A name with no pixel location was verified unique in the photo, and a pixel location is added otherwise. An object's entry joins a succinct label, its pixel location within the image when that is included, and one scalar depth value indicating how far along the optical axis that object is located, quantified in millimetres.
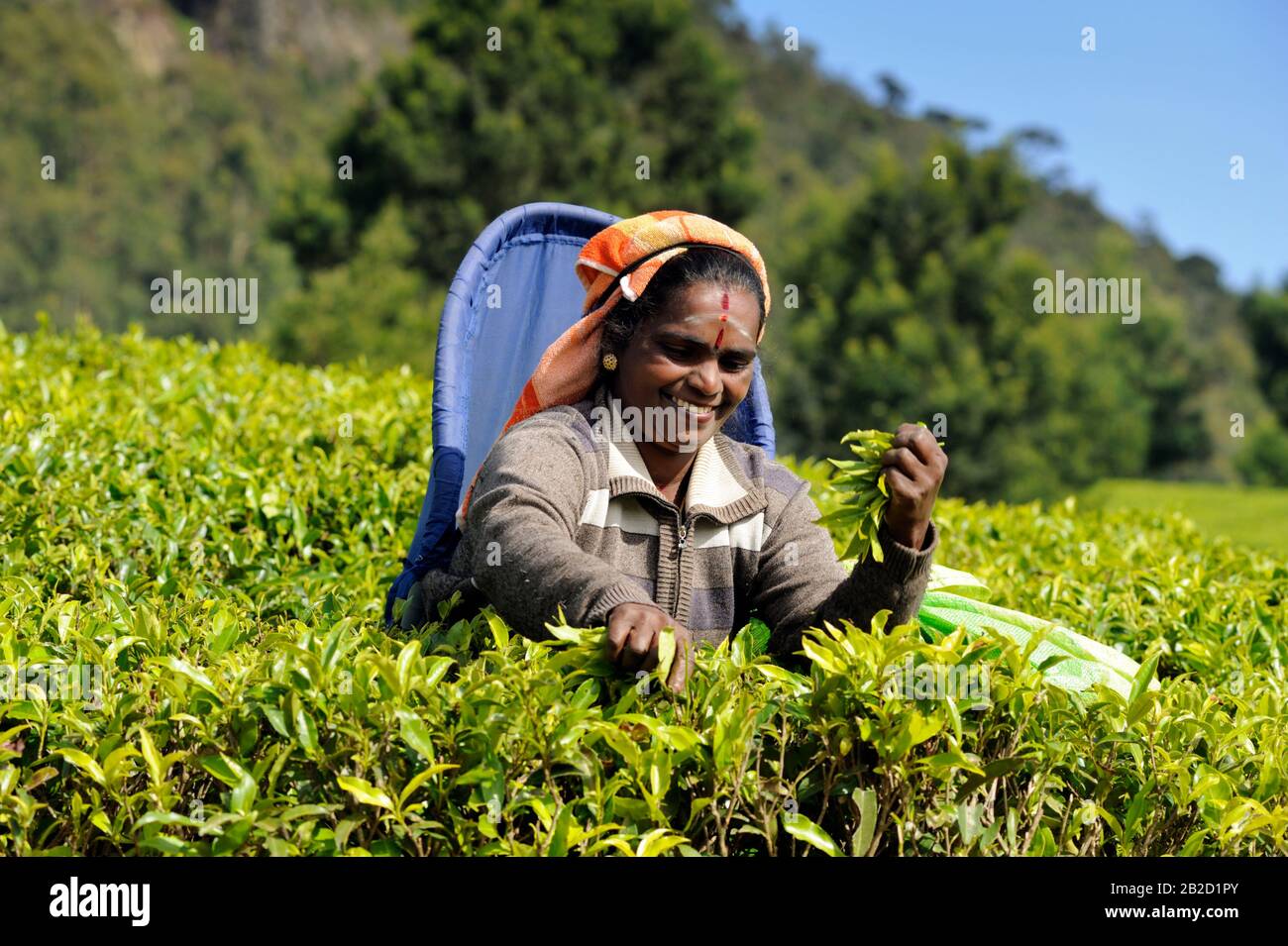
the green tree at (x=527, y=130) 23766
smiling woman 2436
